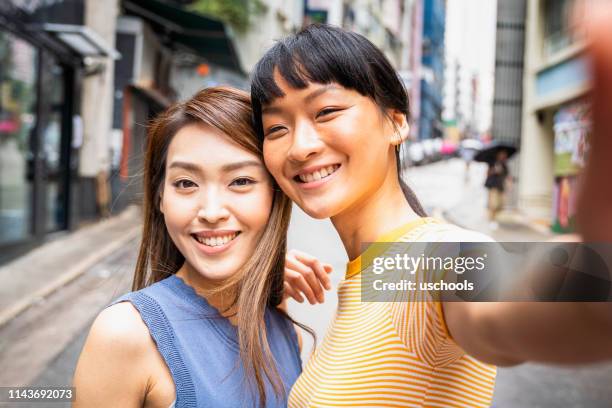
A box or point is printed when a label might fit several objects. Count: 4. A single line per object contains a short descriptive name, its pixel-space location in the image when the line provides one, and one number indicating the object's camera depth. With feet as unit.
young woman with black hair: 2.97
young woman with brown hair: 3.65
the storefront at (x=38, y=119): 22.04
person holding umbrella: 30.55
